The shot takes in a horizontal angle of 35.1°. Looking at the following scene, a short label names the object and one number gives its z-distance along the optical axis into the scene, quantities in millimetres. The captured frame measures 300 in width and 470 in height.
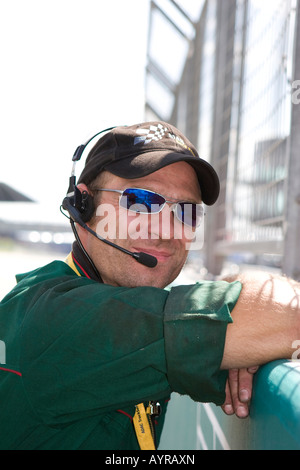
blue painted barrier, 788
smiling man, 1033
